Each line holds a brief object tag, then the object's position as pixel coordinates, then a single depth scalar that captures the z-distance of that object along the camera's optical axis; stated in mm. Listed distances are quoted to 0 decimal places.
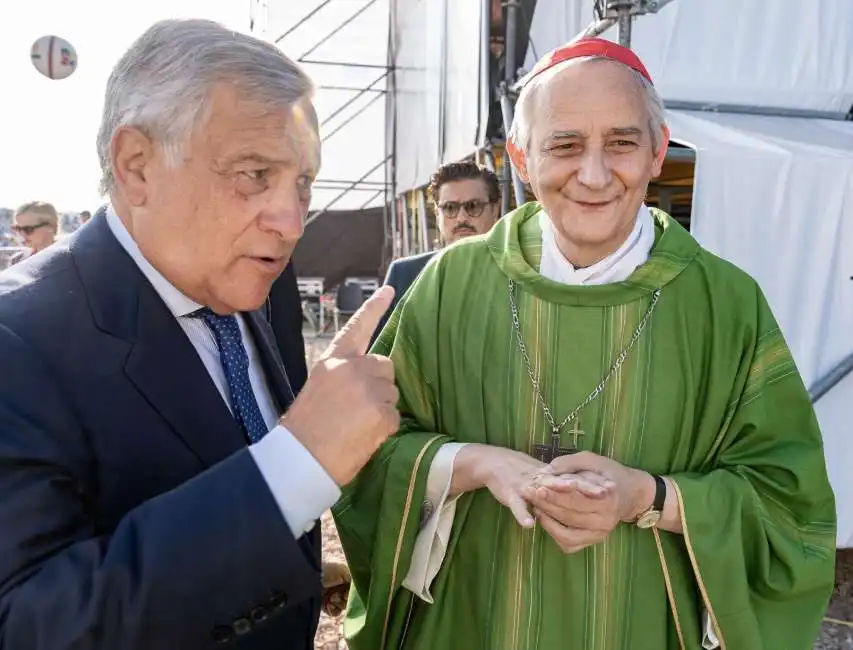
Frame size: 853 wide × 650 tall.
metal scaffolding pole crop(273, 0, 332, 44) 13195
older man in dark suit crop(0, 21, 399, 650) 871
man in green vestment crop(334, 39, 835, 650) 1439
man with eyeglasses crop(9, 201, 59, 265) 5715
